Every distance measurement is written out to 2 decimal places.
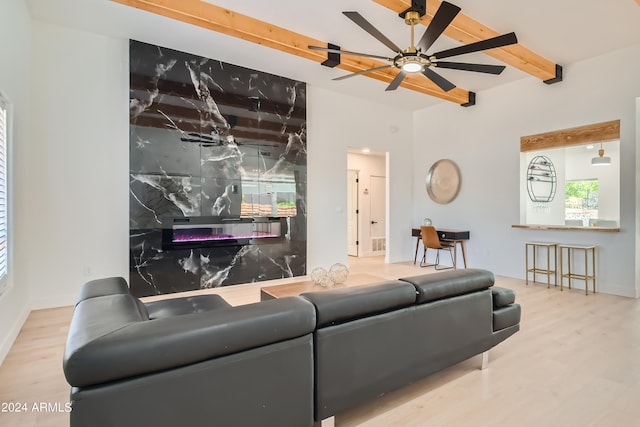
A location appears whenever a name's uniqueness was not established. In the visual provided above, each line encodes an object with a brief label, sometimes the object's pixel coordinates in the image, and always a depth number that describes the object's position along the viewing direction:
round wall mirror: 6.55
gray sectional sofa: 1.10
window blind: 2.69
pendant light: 7.23
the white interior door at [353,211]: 8.27
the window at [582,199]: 8.70
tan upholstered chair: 6.17
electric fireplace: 4.49
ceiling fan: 2.76
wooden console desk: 6.10
